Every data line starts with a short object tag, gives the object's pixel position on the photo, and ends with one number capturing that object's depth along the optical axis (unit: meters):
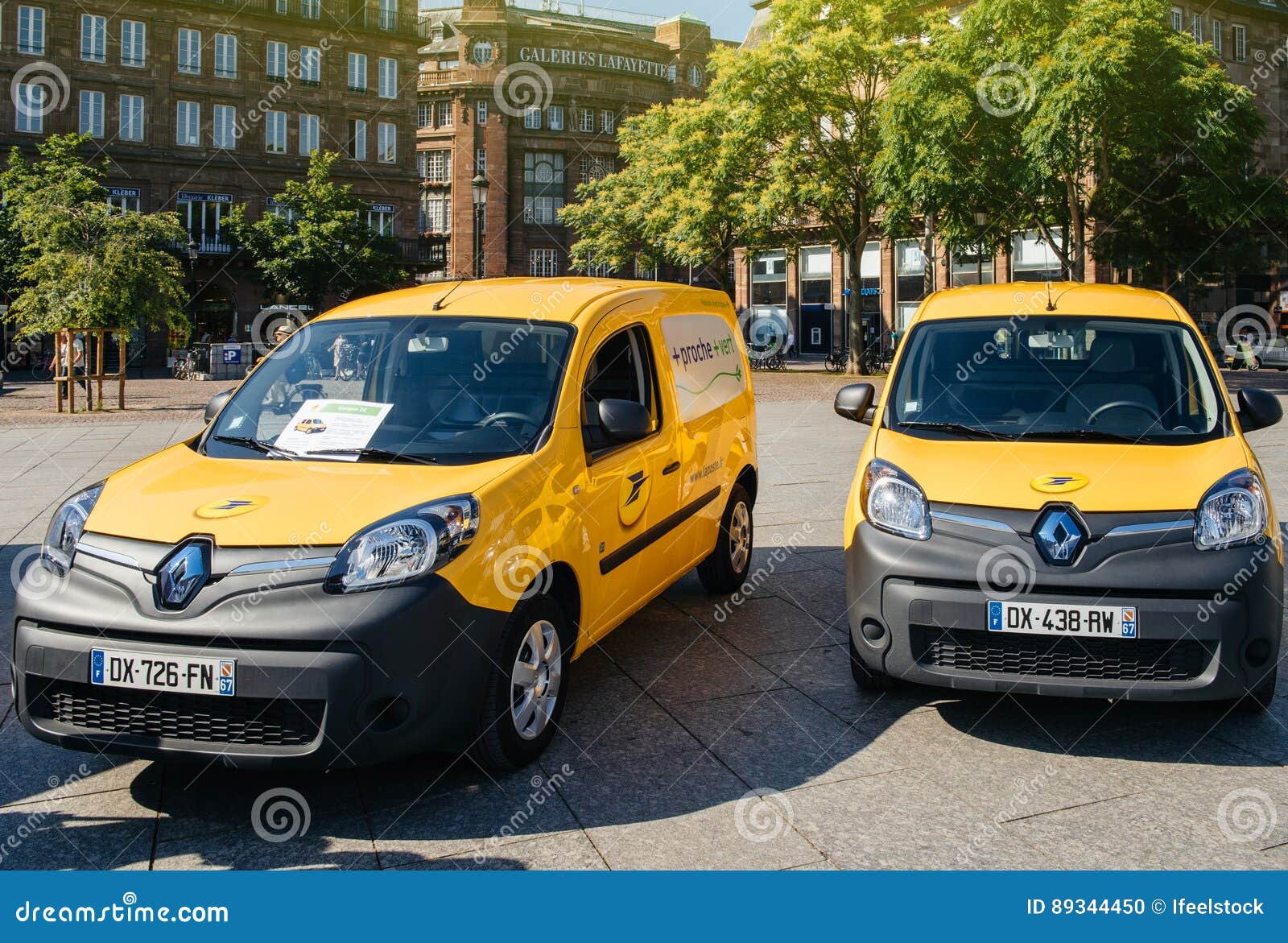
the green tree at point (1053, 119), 26.62
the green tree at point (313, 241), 50.62
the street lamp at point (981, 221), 29.83
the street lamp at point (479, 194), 33.68
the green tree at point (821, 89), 34.69
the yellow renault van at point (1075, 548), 4.57
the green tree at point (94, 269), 24.83
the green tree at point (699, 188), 37.28
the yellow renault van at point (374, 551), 3.90
